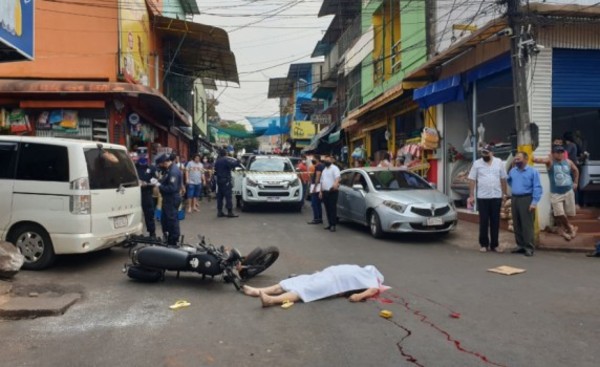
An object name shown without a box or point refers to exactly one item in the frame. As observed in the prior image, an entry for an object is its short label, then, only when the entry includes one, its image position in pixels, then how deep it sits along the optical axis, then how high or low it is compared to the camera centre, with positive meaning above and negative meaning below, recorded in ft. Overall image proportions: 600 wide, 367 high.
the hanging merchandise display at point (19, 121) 50.11 +5.41
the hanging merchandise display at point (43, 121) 50.37 +5.41
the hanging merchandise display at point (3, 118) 50.55 +5.75
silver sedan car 34.73 -1.92
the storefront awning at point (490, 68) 38.32 +8.05
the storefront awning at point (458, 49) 35.57 +9.82
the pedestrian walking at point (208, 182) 69.82 -0.67
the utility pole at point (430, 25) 53.26 +14.96
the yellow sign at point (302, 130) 140.77 +12.10
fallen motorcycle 21.90 -3.53
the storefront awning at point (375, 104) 55.21 +8.49
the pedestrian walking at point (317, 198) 43.88 -1.84
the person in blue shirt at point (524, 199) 30.66 -1.44
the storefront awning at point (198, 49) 64.75 +17.20
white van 24.12 -0.89
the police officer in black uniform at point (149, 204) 33.68 -1.68
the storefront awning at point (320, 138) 103.35 +7.65
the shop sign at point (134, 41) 52.78 +14.85
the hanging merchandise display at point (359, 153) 72.76 +3.06
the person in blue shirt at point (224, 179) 46.39 -0.20
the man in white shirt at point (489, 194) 31.86 -1.18
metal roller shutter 37.24 +6.59
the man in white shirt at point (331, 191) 40.29 -1.15
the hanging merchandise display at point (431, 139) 50.21 +3.34
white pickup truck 50.21 -1.02
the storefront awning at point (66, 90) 47.24 +7.90
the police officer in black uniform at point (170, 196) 30.60 -1.09
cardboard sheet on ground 25.67 -4.69
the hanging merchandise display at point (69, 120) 50.55 +5.49
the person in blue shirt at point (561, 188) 33.42 -0.93
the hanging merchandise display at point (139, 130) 56.59 +5.51
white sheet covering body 20.17 -4.09
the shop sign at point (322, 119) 106.63 +11.32
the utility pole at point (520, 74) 32.65 +6.12
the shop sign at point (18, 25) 23.94 +7.27
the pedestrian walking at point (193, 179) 52.60 -0.20
